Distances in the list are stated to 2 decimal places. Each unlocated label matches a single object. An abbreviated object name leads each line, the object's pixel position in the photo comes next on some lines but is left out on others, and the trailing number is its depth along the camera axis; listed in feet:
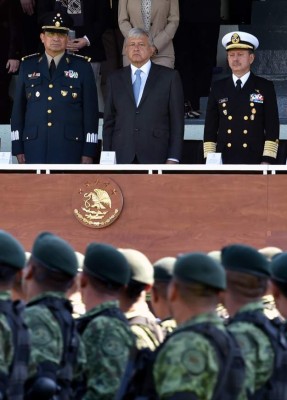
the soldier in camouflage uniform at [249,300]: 37.56
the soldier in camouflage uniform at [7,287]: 36.42
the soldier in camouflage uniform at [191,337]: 34.34
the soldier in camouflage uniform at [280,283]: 39.43
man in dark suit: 67.60
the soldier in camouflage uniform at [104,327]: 38.96
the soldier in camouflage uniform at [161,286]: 41.52
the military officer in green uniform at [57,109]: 69.02
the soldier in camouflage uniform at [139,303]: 40.88
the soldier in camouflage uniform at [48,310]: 37.58
